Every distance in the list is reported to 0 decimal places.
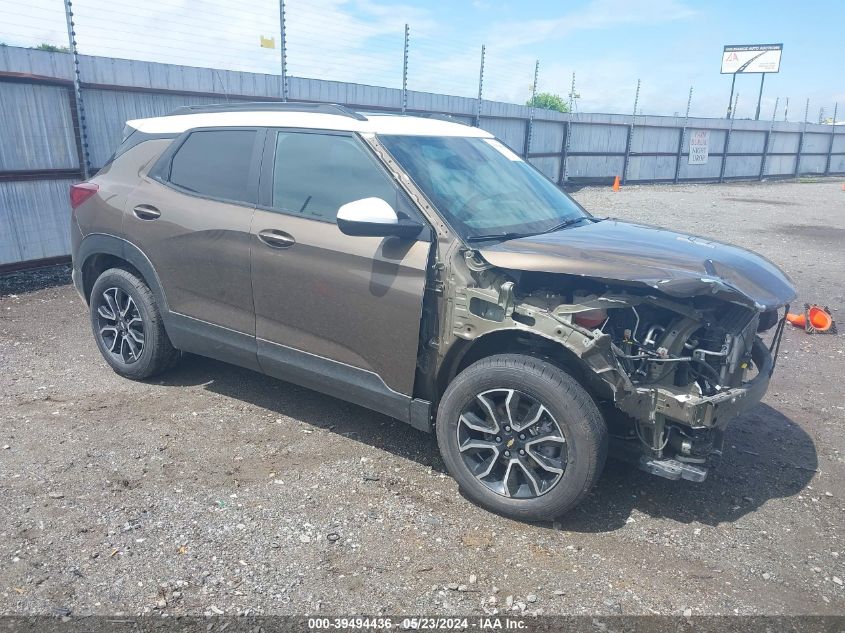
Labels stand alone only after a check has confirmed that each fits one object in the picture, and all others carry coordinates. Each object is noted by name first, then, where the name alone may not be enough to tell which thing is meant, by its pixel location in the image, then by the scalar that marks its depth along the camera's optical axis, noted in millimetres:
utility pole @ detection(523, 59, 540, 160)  20012
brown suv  3197
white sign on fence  28686
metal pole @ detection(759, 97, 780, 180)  33094
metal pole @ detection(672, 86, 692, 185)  27969
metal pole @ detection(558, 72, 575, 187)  22188
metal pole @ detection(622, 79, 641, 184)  25422
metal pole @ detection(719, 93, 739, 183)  30516
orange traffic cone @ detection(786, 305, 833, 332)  6696
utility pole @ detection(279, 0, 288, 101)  10281
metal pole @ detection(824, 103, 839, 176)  38562
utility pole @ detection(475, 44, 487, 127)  16112
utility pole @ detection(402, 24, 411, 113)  13125
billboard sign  45094
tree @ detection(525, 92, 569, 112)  66000
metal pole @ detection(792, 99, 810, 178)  35938
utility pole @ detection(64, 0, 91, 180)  8250
